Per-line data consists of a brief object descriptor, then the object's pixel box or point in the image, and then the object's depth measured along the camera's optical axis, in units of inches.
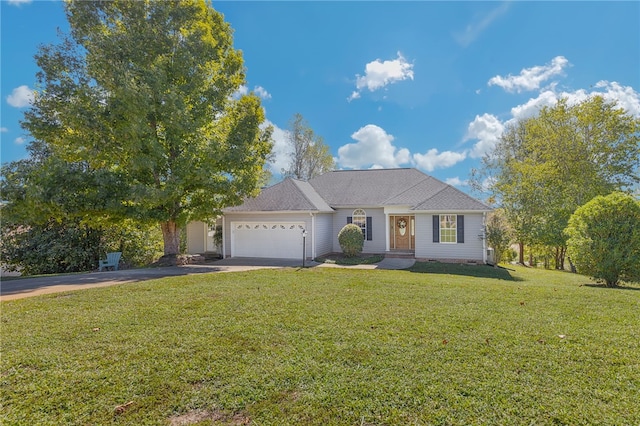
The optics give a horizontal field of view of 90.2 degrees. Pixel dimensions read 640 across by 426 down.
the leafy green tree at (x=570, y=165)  772.0
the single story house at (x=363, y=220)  611.5
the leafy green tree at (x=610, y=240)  361.4
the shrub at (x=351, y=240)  629.0
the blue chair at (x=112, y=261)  541.6
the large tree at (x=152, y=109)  505.4
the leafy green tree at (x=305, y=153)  1302.9
